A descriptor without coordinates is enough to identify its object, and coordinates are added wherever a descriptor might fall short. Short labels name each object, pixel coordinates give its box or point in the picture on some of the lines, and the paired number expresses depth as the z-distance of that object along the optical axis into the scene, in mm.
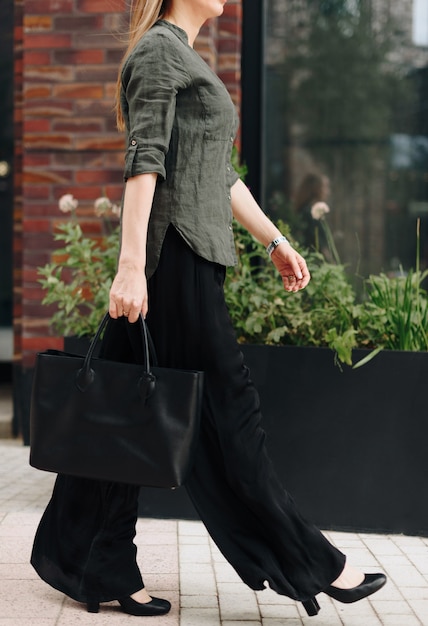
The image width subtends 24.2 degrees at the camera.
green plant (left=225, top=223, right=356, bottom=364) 4062
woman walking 2615
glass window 5816
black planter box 3834
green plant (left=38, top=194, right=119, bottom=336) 4387
